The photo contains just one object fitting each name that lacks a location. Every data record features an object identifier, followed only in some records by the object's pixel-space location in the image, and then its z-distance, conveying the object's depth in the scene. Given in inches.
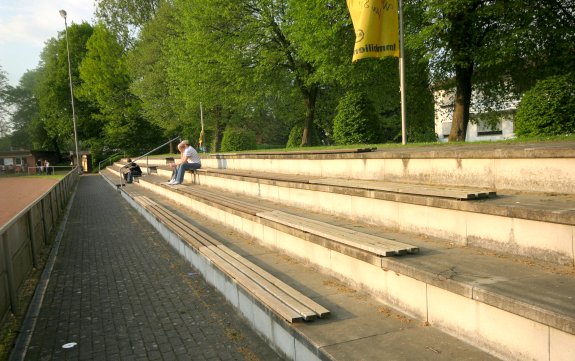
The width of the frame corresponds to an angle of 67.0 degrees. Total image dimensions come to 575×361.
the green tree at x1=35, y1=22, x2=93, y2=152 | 2009.1
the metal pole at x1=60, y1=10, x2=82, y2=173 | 1684.3
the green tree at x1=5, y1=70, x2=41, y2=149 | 3398.1
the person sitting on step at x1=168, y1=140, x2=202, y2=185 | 566.4
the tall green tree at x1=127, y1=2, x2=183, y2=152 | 1368.1
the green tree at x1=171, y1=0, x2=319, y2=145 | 876.0
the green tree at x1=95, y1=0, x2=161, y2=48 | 1753.2
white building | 872.3
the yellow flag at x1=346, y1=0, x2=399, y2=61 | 383.9
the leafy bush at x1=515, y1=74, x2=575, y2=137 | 315.6
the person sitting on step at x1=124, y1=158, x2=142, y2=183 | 917.7
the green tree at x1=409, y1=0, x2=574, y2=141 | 551.5
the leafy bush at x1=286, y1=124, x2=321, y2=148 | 886.4
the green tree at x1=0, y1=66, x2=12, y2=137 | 3176.7
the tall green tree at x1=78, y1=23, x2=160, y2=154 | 1748.3
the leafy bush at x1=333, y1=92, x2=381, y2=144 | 571.8
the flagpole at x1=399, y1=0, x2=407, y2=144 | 422.4
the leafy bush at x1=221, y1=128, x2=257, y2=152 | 940.6
